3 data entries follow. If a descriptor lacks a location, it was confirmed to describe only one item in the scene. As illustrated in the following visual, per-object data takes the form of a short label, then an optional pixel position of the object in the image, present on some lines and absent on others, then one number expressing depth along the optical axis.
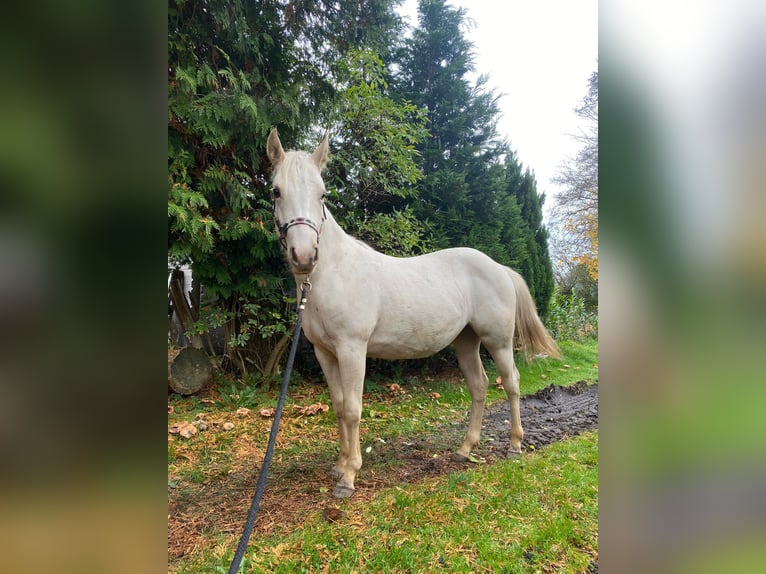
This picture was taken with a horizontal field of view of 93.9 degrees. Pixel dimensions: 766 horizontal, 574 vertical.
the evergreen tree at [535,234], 6.52
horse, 2.03
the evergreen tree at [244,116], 3.37
